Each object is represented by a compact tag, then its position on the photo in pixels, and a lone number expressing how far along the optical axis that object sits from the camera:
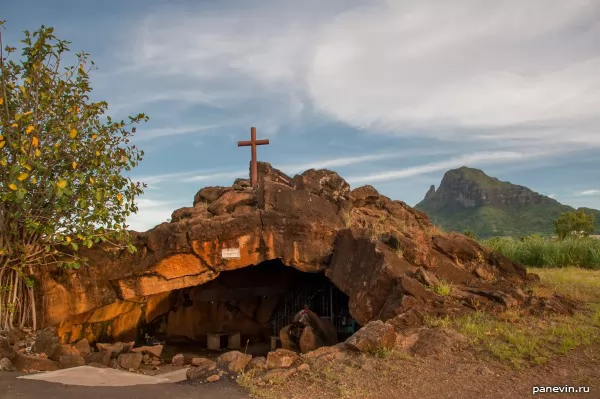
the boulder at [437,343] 8.15
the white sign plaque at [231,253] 13.24
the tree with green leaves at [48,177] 11.09
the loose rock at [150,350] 13.25
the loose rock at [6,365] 9.47
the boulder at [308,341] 10.81
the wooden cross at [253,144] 15.64
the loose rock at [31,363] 10.10
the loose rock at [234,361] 8.34
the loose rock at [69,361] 10.78
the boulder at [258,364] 8.29
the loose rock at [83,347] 12.43
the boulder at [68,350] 11.40
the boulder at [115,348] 12.72
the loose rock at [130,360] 11.84
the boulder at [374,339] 8.30
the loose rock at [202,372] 8.34
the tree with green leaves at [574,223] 40.34
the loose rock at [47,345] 11.05
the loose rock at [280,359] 8.27
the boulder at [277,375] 7.69
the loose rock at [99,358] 11.75
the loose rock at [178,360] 12.82
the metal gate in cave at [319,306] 15.31
